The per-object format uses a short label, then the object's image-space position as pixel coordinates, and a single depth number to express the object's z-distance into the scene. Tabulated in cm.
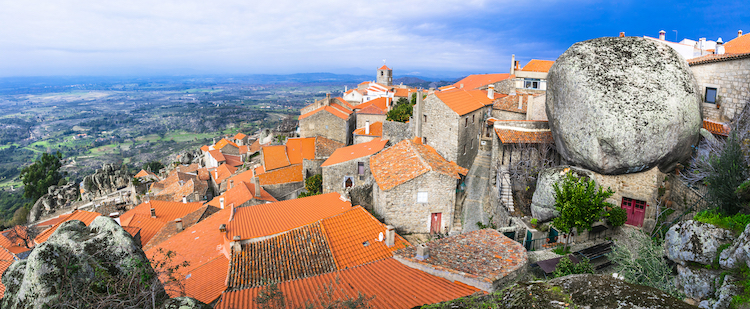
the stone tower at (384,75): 8419
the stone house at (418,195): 1806
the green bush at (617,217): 1537
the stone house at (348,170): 2588
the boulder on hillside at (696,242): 825
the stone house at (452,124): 2333
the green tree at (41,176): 6247
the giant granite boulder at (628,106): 1414
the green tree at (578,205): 1384
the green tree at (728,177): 1028
